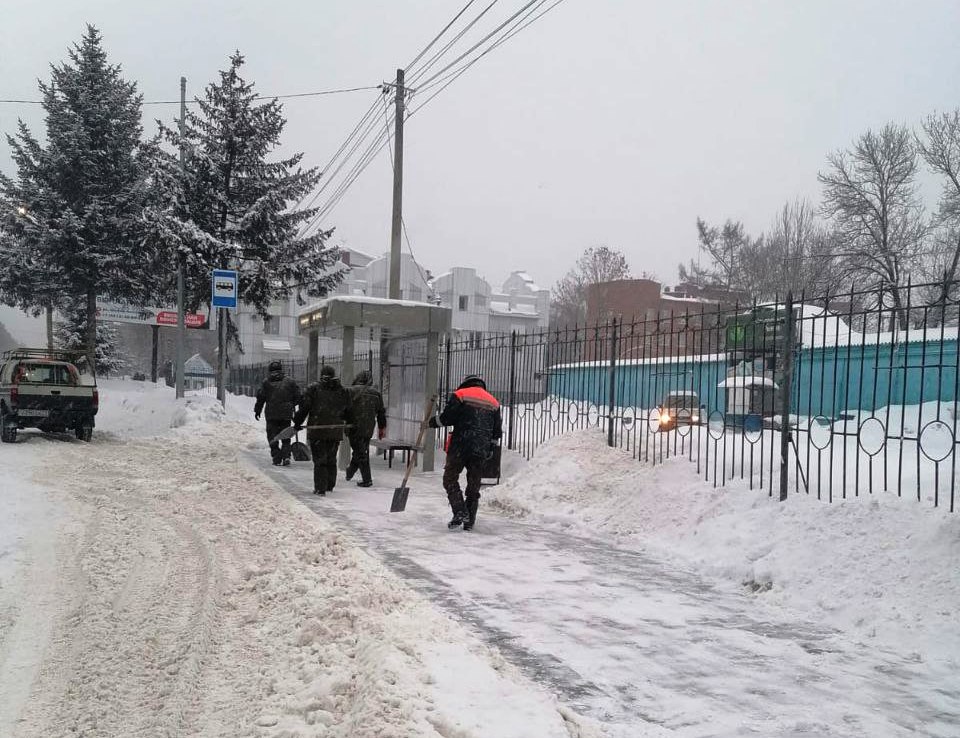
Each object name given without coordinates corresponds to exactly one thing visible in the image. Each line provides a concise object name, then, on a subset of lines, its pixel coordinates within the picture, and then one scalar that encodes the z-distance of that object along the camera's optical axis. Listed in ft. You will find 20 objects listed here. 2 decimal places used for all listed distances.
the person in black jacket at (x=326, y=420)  35.68
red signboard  110.70
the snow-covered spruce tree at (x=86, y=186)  91.81
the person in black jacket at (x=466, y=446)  28.09
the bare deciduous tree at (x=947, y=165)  86.38
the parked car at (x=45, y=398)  54.19
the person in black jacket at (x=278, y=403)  46.44
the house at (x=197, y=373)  156.44
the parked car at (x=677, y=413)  29.81
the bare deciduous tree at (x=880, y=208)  99.04
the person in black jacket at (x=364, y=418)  37.63
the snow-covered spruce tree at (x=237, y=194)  71.05
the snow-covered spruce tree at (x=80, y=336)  107.04
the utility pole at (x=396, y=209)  56.34
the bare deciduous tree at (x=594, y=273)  144.36
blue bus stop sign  60.08
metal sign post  60.08
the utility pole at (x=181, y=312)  70.72
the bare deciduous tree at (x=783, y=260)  122.52
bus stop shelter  43.27
